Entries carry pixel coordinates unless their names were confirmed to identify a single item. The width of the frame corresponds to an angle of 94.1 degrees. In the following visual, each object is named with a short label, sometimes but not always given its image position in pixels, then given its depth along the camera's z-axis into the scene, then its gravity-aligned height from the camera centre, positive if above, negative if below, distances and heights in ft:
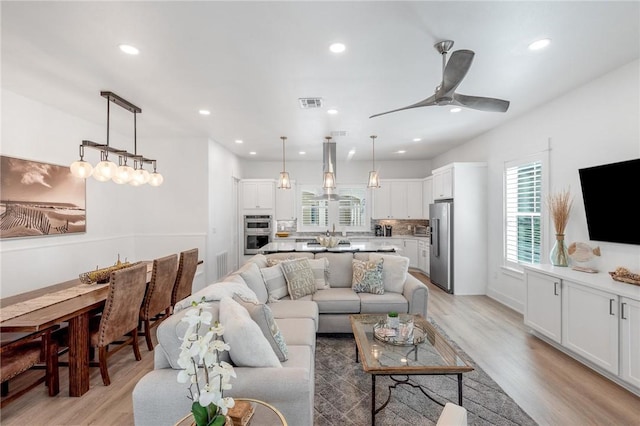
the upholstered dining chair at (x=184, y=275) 12.73 -2.60
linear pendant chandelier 10.02 +1.63
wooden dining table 7.41 -2.63
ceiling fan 6.88 +3.32
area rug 7.12 -4.88
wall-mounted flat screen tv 9.15 +0.47
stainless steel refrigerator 18.08 -1.93
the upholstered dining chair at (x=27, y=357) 7.21 -3.63
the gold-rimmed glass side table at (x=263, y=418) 4.28 -3.00
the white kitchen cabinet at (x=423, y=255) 23.02 -3.21
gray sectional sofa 5.27 -3.12
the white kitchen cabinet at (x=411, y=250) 24.65 -2.98
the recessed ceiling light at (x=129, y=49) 8.17 +4.65
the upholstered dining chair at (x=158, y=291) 10.81 -2.85
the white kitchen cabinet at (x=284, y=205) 25.68 +0.85
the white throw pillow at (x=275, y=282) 11.52 -2.66
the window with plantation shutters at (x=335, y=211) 26.05 +0.34
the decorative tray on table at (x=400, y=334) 7.84 -3.30
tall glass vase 11.57 -1.51
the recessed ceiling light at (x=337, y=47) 8.15 +4.65
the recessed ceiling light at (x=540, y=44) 7.97 +4.68
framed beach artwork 10.88 +0.63
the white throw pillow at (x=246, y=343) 5.65 -2.47
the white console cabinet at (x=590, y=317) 8.02 -3.25
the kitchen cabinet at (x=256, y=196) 24.97 +1.58
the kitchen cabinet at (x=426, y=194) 23.53 +1.67
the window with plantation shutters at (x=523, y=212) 13.78 +0.14
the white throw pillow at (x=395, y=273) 12.43 -2.47
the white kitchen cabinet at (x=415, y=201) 25.35 +1.18
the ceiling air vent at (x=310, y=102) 12.07 +4.68
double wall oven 24.62 -1.50
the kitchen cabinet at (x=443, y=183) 18.54 +2.12
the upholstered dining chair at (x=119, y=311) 8.63 -2.95
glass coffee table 6.59 -3.40
